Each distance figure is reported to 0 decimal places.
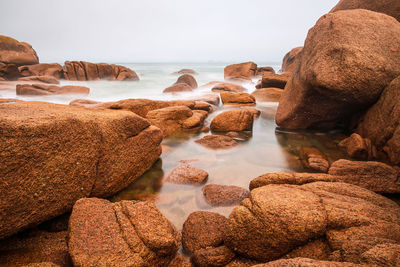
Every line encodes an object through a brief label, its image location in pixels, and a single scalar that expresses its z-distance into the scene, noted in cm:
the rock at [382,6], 539
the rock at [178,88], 1420
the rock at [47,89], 1206
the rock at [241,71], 2278
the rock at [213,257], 188
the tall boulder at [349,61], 395
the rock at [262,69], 2679
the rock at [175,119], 607
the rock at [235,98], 1018
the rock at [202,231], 209
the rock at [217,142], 504
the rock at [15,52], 2338
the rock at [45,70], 2064
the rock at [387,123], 347
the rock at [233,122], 622
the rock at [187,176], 347
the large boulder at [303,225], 173
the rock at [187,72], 3272
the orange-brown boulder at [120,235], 159
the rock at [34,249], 177
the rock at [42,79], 1679
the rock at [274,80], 1116
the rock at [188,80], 1653
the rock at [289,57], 2431
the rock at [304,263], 125
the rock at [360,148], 406
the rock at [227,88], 1475
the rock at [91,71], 2112
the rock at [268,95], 1084
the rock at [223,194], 293
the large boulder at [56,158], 184
